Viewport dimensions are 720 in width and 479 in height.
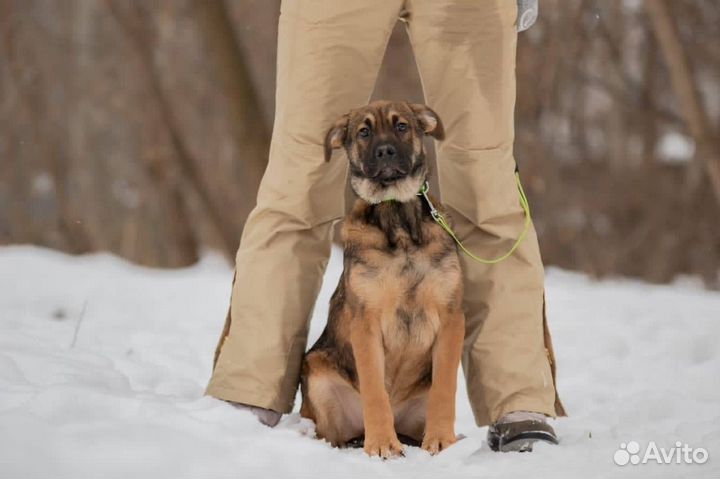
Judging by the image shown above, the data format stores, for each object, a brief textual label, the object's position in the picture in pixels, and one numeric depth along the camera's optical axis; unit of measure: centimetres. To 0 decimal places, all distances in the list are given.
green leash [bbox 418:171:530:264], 797
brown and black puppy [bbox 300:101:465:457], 770
